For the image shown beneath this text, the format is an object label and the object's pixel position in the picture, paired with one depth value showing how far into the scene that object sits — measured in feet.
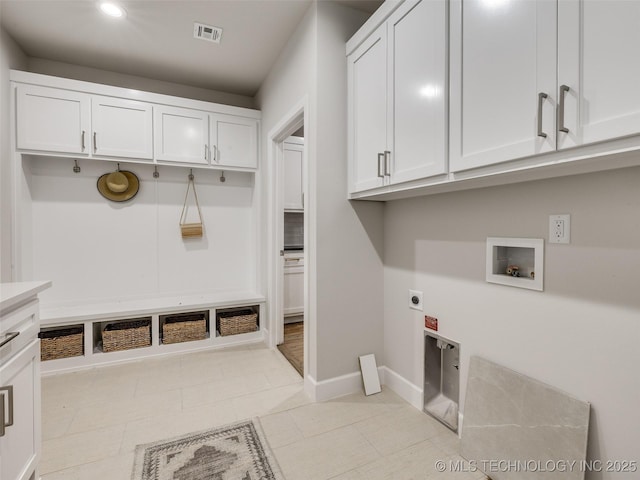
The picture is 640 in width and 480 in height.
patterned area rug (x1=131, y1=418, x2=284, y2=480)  5.01
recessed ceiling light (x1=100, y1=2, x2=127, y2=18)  7.20
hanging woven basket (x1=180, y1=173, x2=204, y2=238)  10.85
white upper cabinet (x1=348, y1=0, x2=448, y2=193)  4.87
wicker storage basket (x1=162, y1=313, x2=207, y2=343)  9.76
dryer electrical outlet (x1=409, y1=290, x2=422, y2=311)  6.77
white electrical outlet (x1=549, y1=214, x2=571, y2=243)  4.30
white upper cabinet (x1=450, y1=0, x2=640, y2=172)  2.97
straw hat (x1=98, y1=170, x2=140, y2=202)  9.95
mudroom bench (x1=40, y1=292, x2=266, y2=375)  8.63
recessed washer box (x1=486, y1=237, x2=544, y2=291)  4.65
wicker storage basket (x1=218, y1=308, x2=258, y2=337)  10.44
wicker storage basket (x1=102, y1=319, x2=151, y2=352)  9.04
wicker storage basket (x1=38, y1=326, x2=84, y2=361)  8.46
